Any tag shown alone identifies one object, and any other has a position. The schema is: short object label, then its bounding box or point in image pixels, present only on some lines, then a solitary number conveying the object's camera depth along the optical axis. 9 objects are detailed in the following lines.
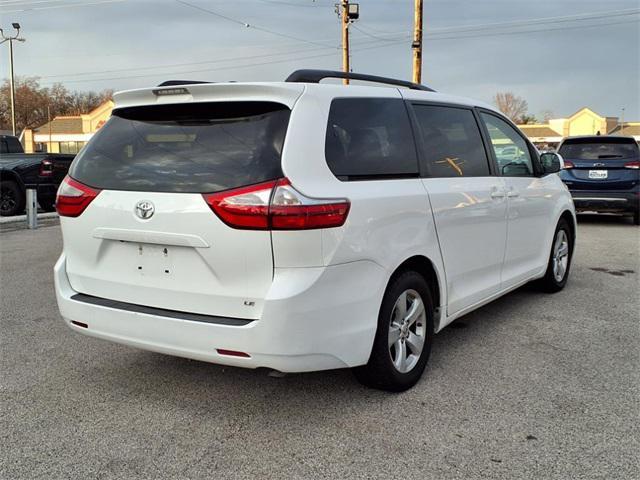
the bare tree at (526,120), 105.14
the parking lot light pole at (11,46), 42.75
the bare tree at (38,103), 79.06
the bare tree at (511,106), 103.38
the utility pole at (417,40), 17.92
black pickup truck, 13.03
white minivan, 2.91
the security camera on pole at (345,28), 23.58
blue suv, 11.33
